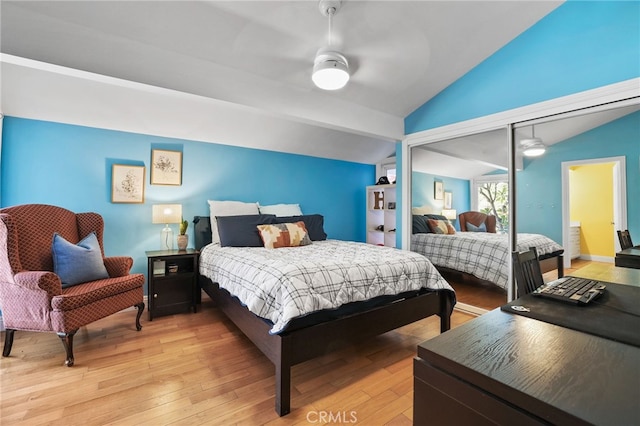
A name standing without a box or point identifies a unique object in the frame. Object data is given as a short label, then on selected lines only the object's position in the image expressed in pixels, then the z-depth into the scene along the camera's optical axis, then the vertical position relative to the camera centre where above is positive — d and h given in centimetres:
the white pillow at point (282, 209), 393 +12
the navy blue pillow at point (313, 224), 356 -7
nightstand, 288 -67
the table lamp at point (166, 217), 313 +0
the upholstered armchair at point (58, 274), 202 -47
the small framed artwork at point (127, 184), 312 +37
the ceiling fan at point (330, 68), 209 +111
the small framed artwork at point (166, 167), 334 +59
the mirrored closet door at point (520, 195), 225 +25
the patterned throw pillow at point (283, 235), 304 -19
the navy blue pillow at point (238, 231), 304 -15
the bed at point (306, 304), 165 -62
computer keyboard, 106 -28
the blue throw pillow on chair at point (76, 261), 232 -38
